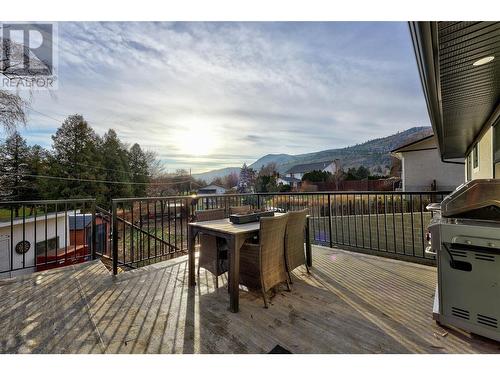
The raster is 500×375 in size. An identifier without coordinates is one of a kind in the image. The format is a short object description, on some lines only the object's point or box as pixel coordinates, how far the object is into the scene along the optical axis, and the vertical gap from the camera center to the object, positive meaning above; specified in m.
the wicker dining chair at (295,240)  2.65 -0.58
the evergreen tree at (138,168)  24.94 +2.70
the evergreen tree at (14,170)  11.27 +1.37
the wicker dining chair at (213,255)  2.68 -0.75
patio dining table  2.20 -0.47
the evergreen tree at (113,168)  21.08 +2.36
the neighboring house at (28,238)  7.21 -1.52
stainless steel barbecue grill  1.62 -0.53
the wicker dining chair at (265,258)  2.26 -0.68
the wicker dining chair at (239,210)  3.35 -0.28
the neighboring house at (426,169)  12.15 +1.00
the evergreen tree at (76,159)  18.38 +2.81
